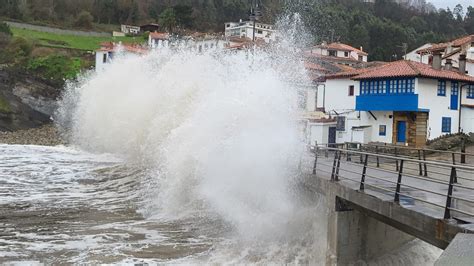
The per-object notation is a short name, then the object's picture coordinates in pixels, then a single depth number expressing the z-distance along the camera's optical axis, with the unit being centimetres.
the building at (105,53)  5512
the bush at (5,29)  6278
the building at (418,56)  5762
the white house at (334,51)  5997
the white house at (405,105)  3039
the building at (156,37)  6750
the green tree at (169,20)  7769
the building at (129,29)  8438
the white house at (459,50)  3862
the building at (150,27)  8054
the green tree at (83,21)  8338
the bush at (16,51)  5610
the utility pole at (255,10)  8056
